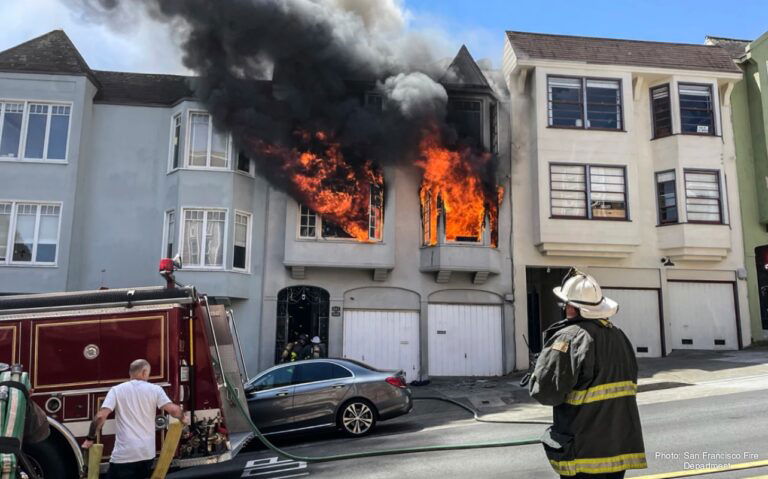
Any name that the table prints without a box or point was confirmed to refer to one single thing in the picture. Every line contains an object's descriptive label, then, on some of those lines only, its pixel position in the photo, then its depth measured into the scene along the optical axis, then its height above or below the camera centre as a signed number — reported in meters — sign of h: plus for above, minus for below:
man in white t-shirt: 5.46 -1.07
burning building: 16.80 +3.65
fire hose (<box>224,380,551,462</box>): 7.67 -1.83
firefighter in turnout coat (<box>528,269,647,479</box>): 3.43 -0.52
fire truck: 6.85 -0.55
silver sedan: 9.98 -1.50
